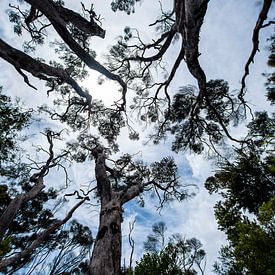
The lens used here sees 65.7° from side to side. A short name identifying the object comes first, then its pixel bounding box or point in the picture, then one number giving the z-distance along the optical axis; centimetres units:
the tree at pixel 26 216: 762
